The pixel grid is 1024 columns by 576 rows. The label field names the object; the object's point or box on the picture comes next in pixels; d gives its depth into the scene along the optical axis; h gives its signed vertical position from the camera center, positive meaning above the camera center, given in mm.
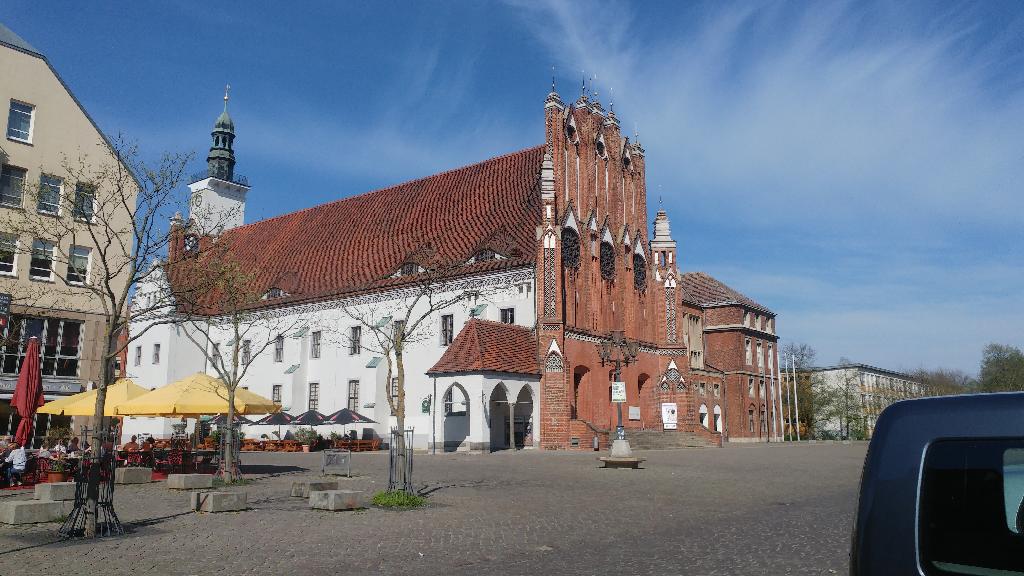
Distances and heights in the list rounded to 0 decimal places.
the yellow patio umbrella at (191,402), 20109 +417
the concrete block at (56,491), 14711 -1400
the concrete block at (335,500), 14461 -1539
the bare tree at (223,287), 17641 +3596
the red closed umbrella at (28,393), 20672 +641
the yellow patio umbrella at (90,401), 21516 +447
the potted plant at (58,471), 18609 -1283
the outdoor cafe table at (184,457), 21328 -1159
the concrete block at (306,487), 16781 -1512
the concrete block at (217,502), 14117 -1533
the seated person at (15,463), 18531 -1083
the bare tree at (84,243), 15688 +6573
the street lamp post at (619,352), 29469 +2690
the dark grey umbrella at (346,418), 41031 -41
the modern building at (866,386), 80525 +3863
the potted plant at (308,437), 41031 -1106
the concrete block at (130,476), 20109 -1504
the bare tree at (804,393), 79250 +2500
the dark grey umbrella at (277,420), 43934 -161
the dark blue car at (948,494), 2979 -301
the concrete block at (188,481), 18562 -1530
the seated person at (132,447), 24859 -962
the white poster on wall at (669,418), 47250 -49
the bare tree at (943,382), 89888 +4540
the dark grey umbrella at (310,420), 42369 -149
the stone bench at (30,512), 12462 -1515
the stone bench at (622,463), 26109 -1521
